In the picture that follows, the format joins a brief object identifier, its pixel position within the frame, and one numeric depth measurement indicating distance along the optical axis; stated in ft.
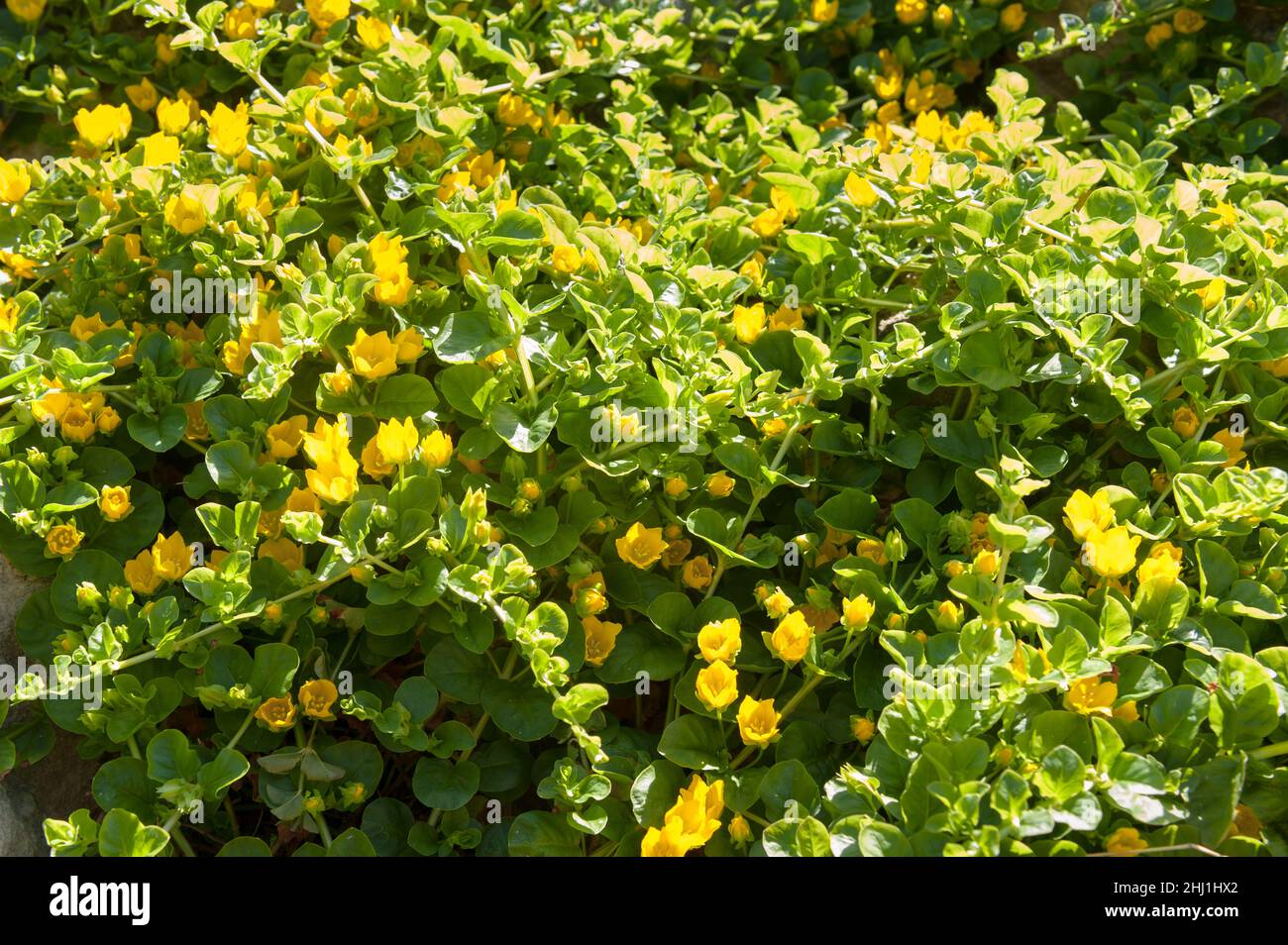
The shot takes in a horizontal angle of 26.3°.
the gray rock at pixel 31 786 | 3.41
